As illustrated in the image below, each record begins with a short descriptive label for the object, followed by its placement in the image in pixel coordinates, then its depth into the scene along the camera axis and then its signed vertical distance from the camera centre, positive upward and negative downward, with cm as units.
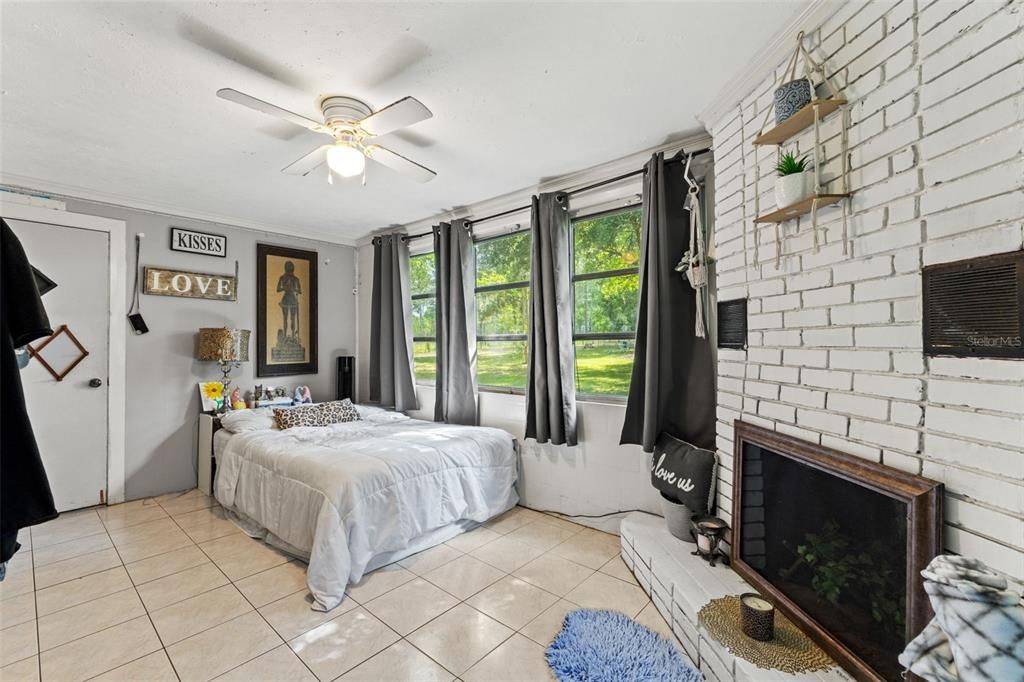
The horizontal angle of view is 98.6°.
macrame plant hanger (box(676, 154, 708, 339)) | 238 +45
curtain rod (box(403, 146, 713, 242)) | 249 +107
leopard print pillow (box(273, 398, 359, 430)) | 353 -59
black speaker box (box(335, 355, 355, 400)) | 468 -37
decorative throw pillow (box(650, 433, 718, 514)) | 220 -69
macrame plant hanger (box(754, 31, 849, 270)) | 147 +85
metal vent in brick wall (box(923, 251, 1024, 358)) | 101 +8
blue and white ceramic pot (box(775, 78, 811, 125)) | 157 +89
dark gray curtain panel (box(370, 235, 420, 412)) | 429 +15
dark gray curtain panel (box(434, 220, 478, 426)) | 377 +11
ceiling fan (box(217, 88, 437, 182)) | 182 +99
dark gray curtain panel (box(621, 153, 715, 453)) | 254 +15
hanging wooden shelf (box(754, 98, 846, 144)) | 147 +79
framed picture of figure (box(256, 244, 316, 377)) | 425 +33
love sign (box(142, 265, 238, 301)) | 365 +52
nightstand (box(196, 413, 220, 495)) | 363 -92
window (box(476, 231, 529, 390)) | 365 +28
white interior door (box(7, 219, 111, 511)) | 316 -22
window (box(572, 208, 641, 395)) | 302 +32
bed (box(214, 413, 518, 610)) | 230 -89
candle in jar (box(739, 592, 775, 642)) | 150 -95
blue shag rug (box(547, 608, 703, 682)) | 166 -125
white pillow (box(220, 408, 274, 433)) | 340 -60
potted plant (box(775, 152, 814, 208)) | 153 +56
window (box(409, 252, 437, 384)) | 439 +27
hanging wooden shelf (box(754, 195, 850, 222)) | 146 +48
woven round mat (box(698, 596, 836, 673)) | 139 -102
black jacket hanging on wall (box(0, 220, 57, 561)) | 106 -17
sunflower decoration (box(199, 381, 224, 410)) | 382 -44
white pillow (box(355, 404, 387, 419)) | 406 -63
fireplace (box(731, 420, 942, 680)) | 119 -68
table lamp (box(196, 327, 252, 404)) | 365 +0
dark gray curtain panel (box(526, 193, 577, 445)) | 309 +14
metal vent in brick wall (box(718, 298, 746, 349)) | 201 +9
